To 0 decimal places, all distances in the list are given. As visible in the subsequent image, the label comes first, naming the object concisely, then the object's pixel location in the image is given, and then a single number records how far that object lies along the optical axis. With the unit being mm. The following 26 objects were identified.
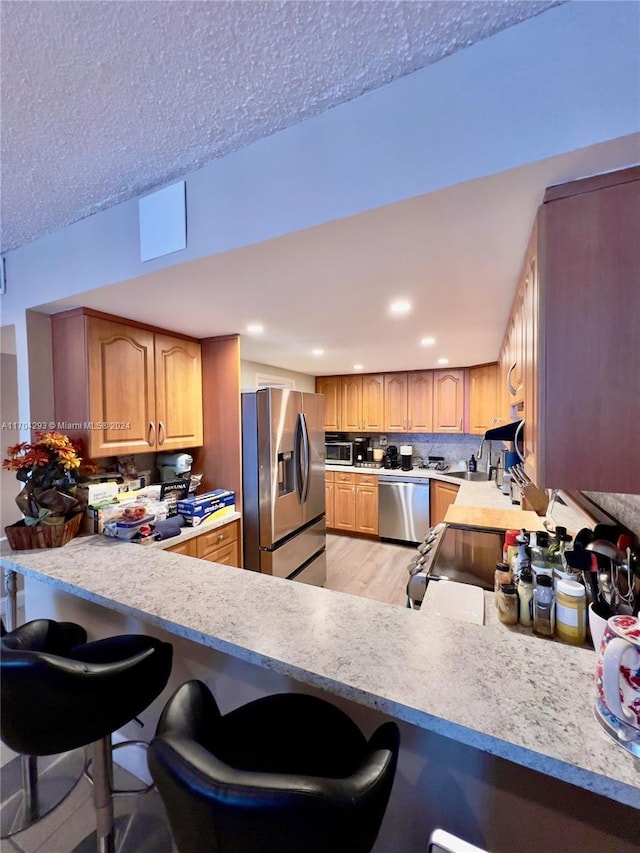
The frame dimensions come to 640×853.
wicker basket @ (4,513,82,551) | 1615
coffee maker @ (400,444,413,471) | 4598
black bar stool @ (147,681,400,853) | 508
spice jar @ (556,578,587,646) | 1061
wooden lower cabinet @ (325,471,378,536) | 4484
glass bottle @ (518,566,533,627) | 1180
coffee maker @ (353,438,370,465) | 4895
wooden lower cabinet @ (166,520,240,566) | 2125
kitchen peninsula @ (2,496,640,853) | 658
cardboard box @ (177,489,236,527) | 2217
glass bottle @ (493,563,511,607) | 1277
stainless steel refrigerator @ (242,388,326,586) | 2572
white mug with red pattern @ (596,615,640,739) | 609
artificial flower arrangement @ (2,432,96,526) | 1646
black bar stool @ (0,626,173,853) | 847
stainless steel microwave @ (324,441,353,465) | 4965
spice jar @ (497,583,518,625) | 1189
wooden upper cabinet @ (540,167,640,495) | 801
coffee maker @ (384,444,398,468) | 4645
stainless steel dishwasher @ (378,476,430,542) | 4145
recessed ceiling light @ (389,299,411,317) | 1828
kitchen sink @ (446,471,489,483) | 4230
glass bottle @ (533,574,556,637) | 1123
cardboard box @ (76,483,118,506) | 1900
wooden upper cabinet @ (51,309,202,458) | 1855
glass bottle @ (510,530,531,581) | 1276
